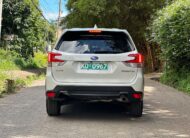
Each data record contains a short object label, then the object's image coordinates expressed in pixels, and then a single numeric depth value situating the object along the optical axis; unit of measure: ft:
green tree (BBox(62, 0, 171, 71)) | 60.28
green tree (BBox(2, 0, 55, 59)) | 62.39
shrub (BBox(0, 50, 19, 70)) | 50.05
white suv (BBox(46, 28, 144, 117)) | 17.65
